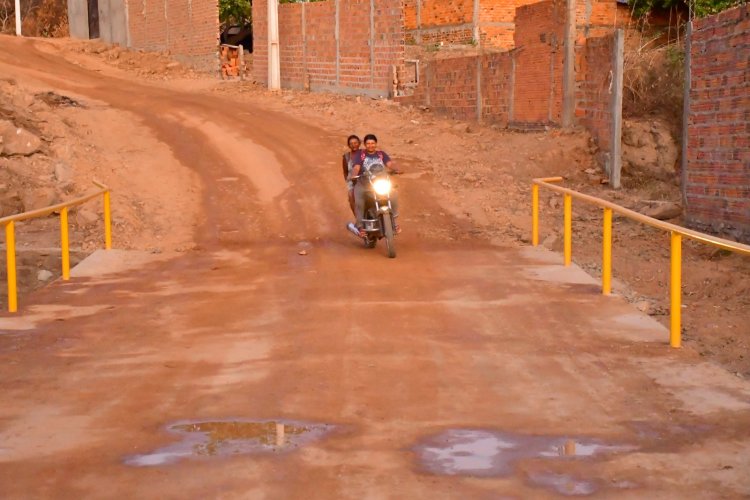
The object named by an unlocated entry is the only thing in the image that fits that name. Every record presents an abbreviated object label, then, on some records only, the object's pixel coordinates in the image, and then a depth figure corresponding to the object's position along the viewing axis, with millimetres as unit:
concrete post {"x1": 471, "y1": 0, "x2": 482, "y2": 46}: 35531
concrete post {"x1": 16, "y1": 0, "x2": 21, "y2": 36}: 45891
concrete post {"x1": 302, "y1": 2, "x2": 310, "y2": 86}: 31700
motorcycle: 13945
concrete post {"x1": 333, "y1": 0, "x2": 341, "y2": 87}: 30281
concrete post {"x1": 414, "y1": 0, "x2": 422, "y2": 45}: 37656
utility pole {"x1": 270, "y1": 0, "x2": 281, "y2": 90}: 31656
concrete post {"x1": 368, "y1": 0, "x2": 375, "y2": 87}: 29016
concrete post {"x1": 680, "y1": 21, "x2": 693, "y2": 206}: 15516
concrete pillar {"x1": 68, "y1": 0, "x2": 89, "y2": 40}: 48812
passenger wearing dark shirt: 14278
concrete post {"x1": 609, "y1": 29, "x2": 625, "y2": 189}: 19281
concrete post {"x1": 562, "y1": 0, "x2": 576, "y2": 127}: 21141
